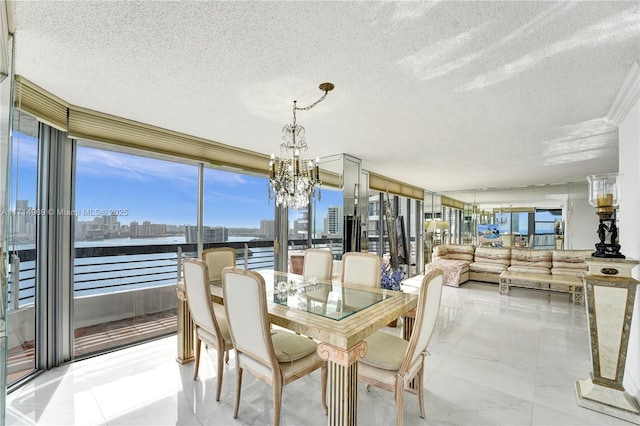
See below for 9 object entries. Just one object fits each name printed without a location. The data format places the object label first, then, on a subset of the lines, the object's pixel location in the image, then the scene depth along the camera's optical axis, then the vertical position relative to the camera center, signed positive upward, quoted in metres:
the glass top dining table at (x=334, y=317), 1.55 -0.66
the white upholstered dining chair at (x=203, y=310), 2.07 -0.75
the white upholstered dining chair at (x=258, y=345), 1.67 -0.84
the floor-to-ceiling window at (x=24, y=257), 2.25 -0.36
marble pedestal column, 1.99 -0.82
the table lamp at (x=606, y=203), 2.15 +0.12
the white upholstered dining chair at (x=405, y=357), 1.63 -0.89
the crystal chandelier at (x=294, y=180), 2.42 +0.30
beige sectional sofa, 5.39 -0.95
